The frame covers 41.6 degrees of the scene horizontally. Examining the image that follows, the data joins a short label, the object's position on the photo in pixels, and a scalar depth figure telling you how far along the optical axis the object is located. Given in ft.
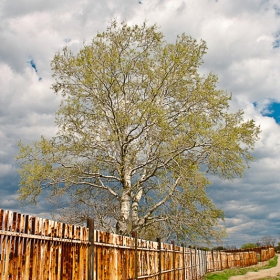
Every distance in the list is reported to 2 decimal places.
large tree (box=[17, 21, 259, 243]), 52.95
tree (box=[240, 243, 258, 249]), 293.23
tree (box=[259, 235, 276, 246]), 308.40
